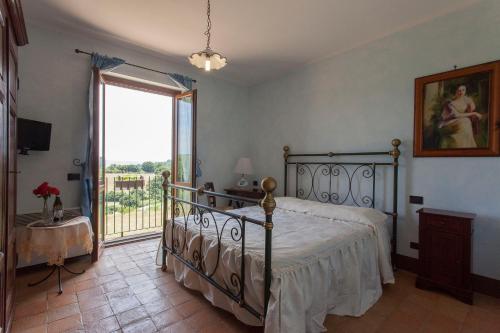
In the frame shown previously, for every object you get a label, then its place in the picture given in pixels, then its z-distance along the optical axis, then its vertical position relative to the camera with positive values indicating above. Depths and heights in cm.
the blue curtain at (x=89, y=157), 296 +7
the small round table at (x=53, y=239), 218 -73
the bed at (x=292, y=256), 151 -71
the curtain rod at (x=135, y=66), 299 +140
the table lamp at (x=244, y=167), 430 -4
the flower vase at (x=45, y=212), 238 -50
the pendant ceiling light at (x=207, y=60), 216 +96
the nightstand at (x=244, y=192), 404 -48
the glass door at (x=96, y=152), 291 +13
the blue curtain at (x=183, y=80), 376 +135
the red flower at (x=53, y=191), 235 -29
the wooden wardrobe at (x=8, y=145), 139 +11
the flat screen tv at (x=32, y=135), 255 +29
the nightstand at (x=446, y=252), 214 -79
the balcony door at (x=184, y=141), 374 +38
